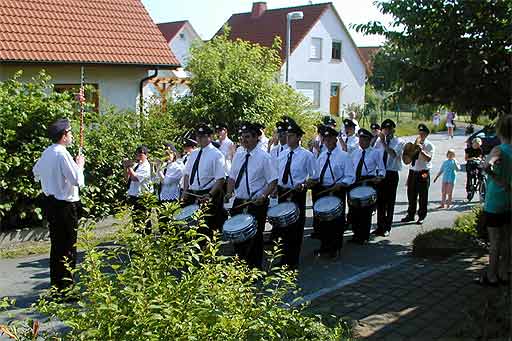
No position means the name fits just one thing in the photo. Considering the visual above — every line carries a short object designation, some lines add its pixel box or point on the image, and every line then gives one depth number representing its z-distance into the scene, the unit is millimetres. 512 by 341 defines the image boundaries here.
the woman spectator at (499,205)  6625
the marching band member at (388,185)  10578
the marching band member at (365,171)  9977
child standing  13664
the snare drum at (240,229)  7277
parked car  15125
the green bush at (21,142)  9586
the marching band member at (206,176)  8406
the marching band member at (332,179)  8992
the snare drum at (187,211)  7491
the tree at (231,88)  15547
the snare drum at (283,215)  7957
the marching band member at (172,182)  9133
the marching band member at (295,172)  8719
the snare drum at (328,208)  8539
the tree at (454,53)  8086
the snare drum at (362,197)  9398
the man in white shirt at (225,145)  11666
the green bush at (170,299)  3152
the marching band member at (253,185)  7941
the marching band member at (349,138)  11685
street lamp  22438
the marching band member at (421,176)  11361
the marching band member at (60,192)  6941
